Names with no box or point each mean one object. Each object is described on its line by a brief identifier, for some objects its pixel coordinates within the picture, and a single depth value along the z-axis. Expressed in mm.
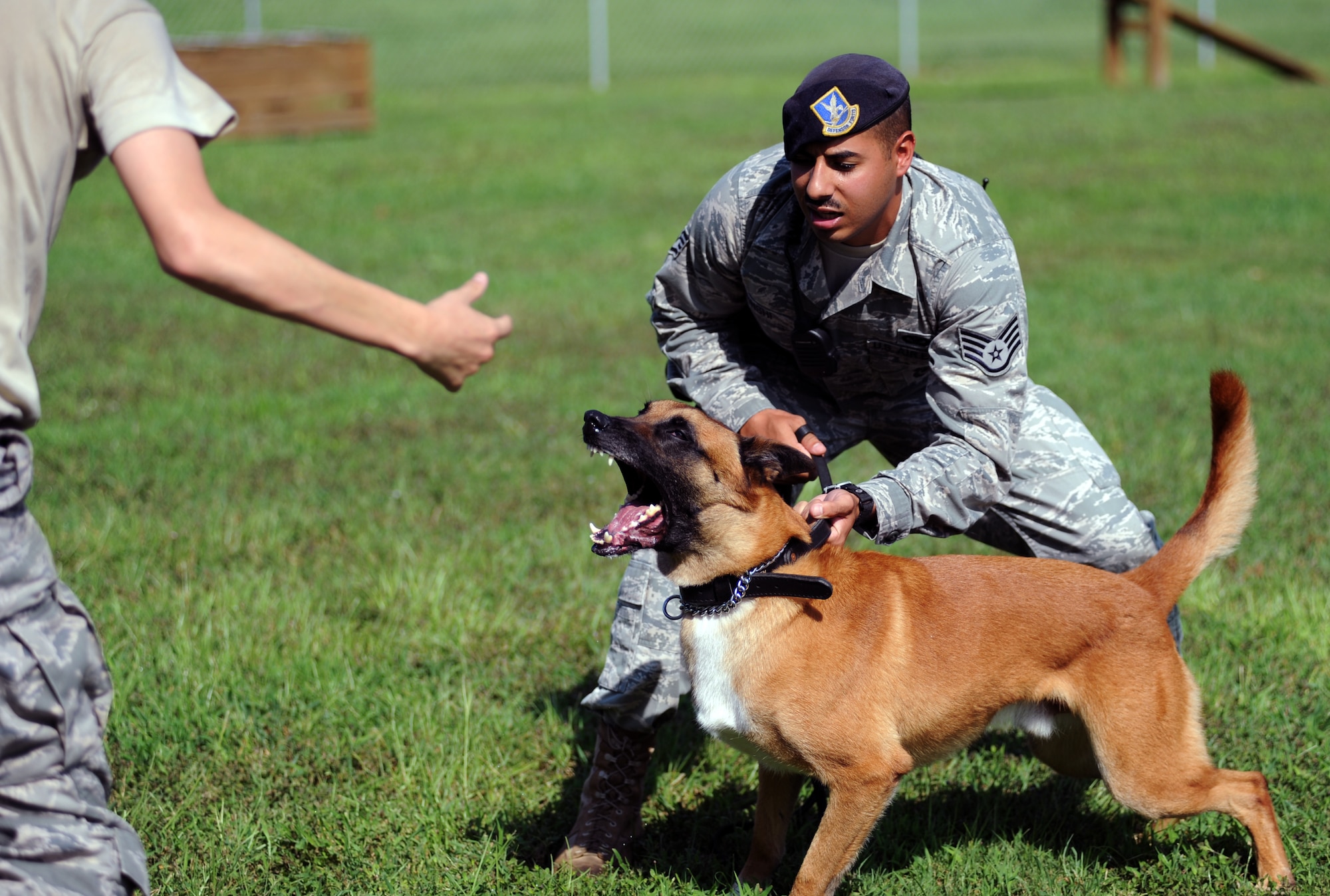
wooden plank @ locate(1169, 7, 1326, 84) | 21000
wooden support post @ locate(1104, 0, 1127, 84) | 21828
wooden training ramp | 20938
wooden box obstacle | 16438
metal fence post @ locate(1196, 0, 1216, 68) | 25812
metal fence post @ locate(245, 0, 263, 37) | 21828
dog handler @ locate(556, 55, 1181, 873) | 3352
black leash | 3074
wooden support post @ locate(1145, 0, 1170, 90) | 20859
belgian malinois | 3084
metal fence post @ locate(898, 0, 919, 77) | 25562
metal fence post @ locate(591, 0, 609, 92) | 23641
